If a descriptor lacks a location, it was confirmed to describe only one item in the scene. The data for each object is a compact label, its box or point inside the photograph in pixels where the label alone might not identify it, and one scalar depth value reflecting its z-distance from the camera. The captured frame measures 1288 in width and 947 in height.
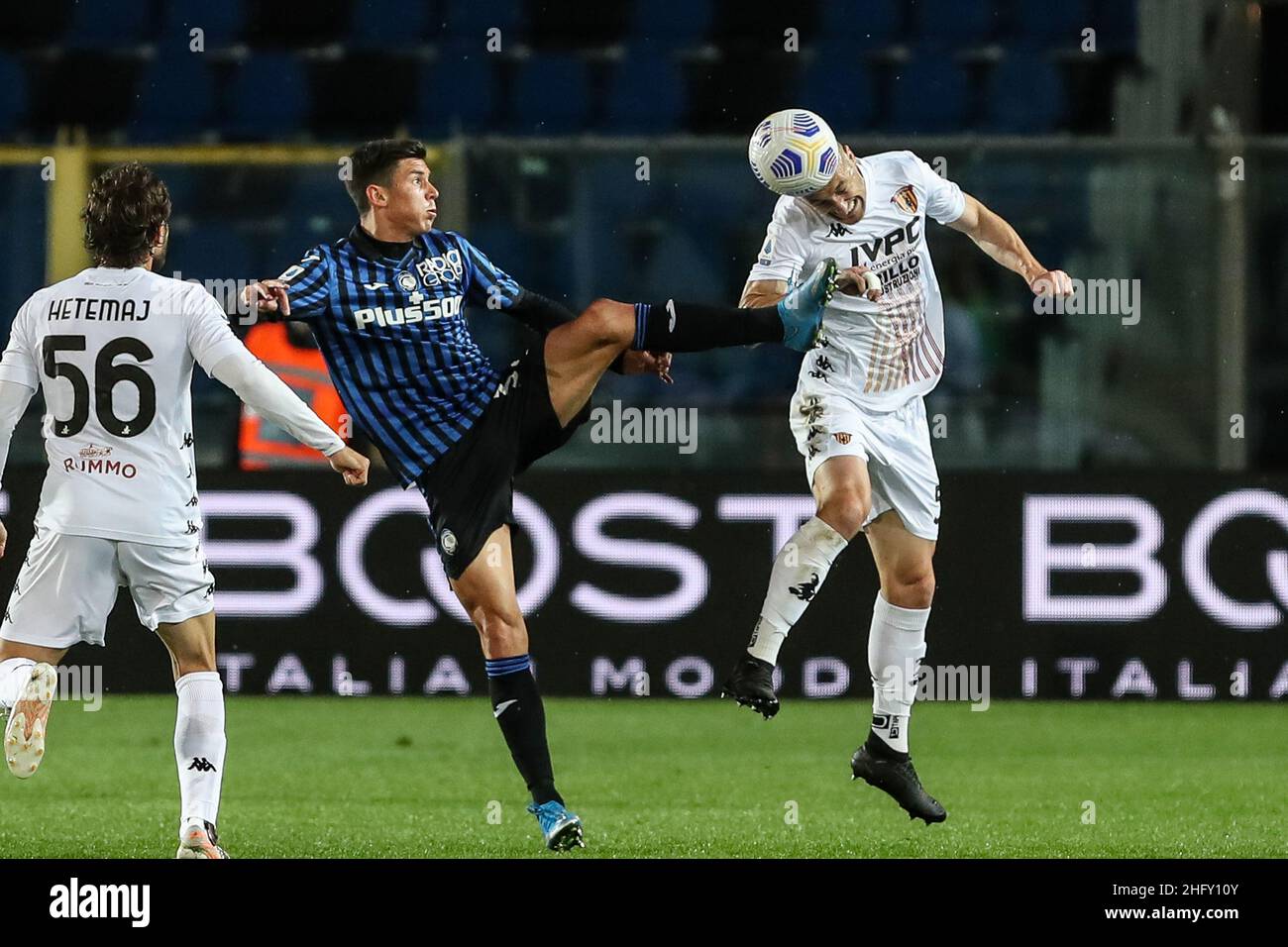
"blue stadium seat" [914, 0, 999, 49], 11.05
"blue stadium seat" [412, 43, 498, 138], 11.05
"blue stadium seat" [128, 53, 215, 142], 11.18
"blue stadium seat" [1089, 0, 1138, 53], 10.63
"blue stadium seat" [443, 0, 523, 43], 11.40
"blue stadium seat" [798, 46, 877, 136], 10.72
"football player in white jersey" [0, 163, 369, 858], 5.00
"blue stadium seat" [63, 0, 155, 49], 11.56
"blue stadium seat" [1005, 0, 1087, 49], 10.95
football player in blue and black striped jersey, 5.63
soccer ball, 5.73
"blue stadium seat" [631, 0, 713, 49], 11.27
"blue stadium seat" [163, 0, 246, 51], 11.47
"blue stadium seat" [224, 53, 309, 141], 11.17
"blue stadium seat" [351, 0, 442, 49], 11.30
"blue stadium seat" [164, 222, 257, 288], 9.80
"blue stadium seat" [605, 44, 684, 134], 10.90
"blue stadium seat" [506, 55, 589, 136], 11.00
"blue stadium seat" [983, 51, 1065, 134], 10.63
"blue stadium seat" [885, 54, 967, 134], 10.86
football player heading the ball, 5.89
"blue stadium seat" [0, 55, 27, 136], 11.40
